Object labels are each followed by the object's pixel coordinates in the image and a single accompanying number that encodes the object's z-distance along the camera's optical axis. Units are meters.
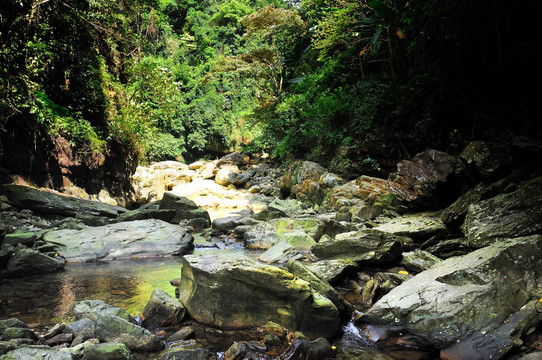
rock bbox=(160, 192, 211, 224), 9.49
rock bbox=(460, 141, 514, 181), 4.52
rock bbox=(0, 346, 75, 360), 2.07
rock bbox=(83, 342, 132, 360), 2.27
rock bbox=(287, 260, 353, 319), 3.25
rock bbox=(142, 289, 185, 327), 3.08
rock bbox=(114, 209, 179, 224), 7.65
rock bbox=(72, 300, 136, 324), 2.79
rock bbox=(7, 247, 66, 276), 4.44
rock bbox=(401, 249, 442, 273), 3.91
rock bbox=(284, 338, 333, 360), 2.50
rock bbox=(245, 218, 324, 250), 6.32
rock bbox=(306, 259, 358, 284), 3.91
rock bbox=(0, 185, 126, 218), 6.90
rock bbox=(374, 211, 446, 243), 4.72
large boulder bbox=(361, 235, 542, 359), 2.34
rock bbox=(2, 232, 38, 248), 4.96
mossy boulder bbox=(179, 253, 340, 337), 2.94
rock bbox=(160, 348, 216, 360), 2.39
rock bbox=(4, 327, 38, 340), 2.53
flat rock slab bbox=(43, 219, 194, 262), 5.47
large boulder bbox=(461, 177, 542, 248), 3.41
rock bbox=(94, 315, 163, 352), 2.59
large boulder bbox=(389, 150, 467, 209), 5.46
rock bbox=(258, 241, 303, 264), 5.34
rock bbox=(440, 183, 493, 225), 4.35
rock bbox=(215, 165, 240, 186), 19.66
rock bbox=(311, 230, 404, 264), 4.26
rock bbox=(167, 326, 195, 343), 2.82
